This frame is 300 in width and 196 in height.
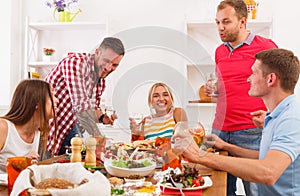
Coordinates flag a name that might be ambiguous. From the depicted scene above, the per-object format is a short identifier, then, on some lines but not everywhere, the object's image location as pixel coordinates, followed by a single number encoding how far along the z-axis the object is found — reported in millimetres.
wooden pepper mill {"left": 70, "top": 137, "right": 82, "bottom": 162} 1481
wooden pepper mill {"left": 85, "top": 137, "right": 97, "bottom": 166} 1479
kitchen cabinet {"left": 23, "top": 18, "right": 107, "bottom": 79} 3418
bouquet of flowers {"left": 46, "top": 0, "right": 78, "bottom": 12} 3361
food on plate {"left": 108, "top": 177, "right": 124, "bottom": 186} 1170
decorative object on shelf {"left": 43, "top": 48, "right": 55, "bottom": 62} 3406
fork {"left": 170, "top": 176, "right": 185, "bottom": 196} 1185
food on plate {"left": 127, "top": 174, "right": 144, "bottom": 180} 1268
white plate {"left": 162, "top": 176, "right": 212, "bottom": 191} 1181
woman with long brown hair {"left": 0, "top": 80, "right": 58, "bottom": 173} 1891
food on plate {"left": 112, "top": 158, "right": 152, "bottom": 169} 1308
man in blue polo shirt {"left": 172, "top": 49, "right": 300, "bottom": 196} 1307
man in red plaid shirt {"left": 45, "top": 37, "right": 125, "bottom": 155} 1499
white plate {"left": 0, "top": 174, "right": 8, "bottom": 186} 1186
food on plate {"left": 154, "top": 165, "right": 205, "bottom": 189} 1204
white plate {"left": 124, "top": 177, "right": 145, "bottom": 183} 1231
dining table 1177
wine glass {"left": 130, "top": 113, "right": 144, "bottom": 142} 1447
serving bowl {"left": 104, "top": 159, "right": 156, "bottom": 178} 1293
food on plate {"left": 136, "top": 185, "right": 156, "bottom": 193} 1116
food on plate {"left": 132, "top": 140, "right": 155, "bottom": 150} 1471
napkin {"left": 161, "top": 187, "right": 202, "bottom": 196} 1153
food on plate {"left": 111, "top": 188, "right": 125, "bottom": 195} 1078
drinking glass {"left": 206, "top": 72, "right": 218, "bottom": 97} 1655
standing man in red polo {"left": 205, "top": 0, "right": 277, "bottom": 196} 2238
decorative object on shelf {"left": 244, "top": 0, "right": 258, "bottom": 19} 3125
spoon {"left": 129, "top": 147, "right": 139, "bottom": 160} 1381
